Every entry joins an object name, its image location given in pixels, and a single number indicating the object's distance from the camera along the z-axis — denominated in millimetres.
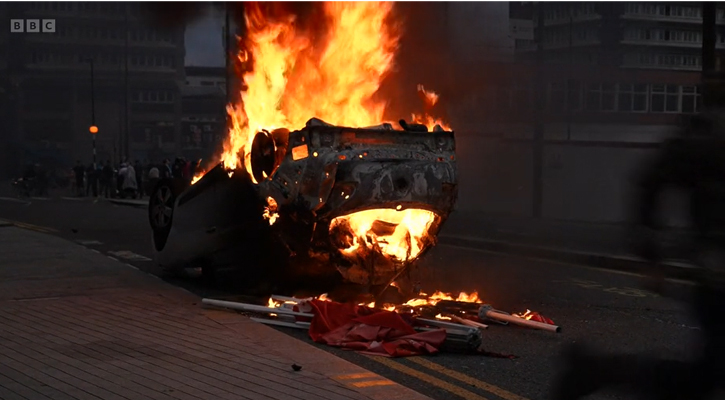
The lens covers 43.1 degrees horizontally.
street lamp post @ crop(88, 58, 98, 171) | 40656
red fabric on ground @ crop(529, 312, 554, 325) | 8547
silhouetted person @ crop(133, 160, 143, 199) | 35394
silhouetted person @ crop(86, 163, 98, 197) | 37312
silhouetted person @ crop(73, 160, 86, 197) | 38531
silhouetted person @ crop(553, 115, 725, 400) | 3111
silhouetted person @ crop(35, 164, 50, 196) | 38584
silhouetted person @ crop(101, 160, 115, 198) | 36912
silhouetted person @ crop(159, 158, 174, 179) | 31672
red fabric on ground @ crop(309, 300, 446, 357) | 7395
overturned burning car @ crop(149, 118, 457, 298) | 8773
